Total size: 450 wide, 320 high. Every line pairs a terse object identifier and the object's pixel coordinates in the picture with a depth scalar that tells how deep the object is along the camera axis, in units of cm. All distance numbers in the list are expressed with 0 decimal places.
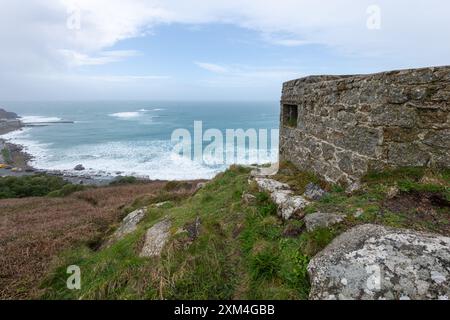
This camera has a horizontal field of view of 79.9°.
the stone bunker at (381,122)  446
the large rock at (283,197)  515
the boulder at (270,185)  664
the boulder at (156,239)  576
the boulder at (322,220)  417
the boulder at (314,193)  551
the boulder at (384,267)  293
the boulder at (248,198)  665
